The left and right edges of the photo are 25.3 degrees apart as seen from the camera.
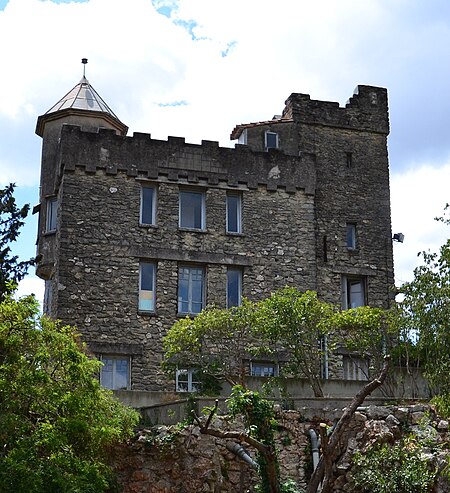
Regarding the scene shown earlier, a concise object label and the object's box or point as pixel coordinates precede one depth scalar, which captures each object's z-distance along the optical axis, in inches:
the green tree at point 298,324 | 1023.0
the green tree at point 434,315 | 807.1
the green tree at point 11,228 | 1099.9
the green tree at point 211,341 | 1037.8
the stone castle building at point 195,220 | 1134.4
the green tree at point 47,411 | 709.9
